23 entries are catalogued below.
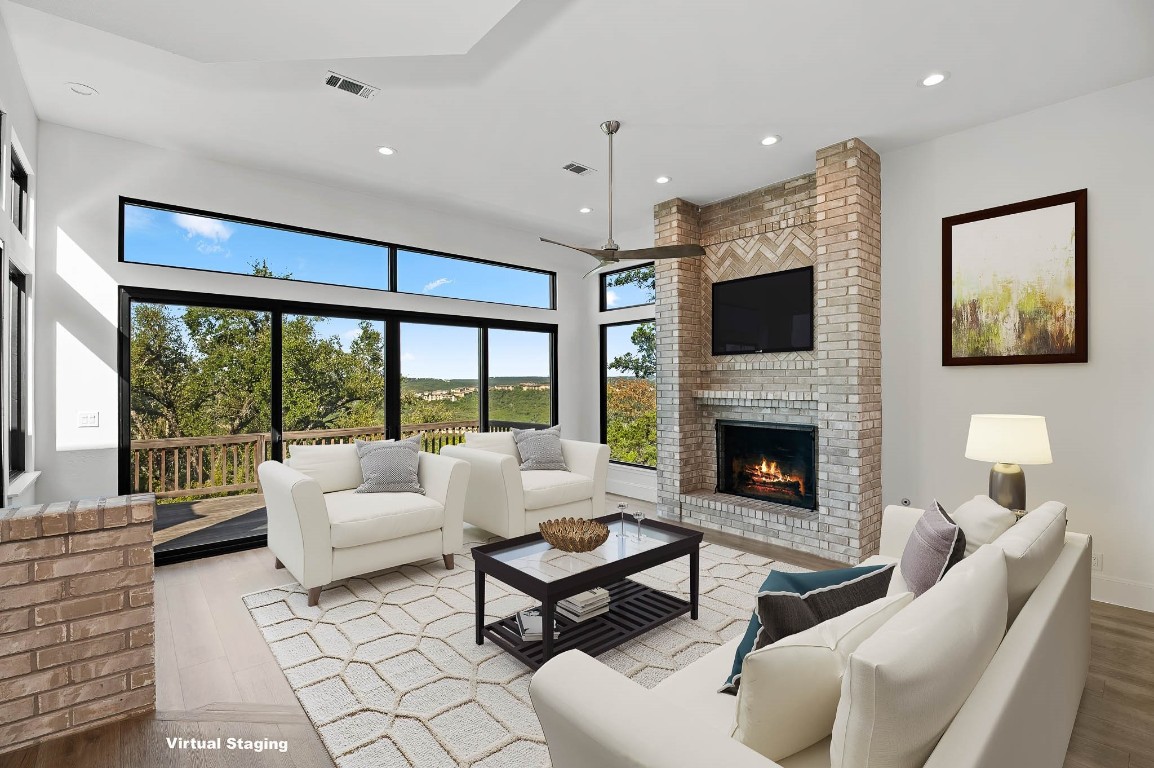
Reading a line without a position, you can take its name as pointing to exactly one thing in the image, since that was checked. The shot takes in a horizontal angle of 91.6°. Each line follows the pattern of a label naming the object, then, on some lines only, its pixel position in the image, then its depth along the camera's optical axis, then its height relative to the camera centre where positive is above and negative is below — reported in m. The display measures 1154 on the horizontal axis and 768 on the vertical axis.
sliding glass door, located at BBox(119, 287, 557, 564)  3.96 -0.06
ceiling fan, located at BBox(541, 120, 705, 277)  3.28 +0.76
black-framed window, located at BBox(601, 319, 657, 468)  6.11 -0.13
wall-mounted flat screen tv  4.53 +0.56
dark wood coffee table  2.46 -0.91
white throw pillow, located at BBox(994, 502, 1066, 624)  1.61 -0.53
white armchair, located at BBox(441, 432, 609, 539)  4.16 -0.82
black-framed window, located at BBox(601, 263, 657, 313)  6.03 +1.03
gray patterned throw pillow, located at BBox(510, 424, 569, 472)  4.80 -0.59
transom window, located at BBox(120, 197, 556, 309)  3.98 +1.06
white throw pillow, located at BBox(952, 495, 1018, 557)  1.99 -0.53
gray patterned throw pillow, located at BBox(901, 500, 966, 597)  1.71 -0.55
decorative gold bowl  2.73 -0.76
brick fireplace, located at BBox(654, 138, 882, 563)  3.97 +0.10
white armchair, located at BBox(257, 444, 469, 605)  3.18 -0.82
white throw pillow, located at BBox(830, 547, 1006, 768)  0.92 -0.53
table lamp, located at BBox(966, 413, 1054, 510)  2.87 -0.37
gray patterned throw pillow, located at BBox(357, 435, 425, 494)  3.85 -0.59
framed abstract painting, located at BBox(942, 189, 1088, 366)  3.32 +0.58
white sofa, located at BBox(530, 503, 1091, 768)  0.99 -0.65
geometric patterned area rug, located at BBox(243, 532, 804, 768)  2.02 -1.28
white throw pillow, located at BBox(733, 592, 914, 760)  1.10 -0.62
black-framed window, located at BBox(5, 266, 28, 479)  3.16 +0.08
